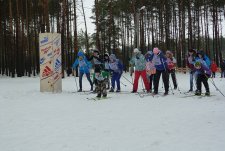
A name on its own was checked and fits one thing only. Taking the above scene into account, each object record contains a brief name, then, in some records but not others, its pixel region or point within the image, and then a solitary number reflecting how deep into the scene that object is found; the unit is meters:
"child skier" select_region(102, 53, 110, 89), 11.12
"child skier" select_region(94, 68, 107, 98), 11.10
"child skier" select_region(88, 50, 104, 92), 11.28
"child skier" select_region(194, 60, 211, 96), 11.17
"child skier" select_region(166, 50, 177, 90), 14.38
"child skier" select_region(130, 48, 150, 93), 13.08
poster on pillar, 13.91
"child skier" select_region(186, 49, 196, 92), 12.12
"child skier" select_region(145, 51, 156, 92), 12.67
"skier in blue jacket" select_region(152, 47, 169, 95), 12.11
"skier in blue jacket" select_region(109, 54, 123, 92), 13.77
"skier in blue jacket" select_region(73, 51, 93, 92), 14.11
